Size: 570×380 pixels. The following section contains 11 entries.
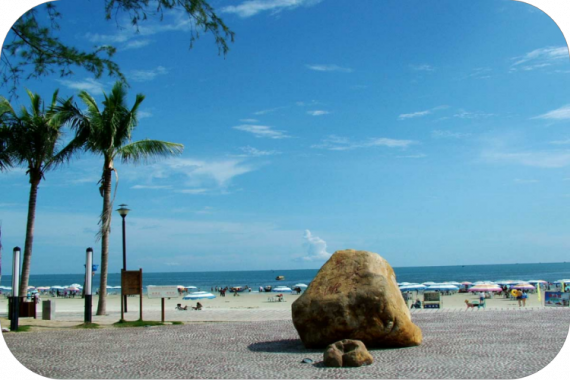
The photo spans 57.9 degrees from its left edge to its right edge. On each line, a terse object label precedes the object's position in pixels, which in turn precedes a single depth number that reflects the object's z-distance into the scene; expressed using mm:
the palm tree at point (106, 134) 18734
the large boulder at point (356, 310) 9461
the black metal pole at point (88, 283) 15555
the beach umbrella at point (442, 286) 48031
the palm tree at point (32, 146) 17719
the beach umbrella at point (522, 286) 43294
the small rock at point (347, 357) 7906
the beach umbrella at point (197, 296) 41712
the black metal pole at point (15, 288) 13734
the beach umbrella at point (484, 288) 40781
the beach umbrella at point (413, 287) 47122
